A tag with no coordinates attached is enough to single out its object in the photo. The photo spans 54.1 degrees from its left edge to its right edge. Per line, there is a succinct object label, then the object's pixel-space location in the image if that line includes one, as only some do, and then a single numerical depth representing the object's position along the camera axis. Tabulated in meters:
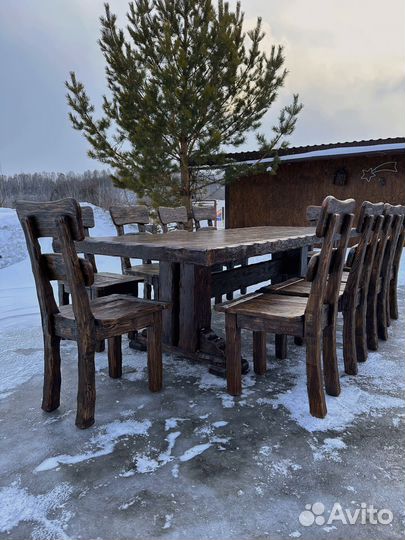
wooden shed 8.12
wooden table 1.87
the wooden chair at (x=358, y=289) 2.21
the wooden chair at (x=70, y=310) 1.62
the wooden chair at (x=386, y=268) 2.86
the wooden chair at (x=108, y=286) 2.61
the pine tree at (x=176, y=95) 6.64
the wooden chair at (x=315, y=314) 1.76
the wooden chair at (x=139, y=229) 3.04
